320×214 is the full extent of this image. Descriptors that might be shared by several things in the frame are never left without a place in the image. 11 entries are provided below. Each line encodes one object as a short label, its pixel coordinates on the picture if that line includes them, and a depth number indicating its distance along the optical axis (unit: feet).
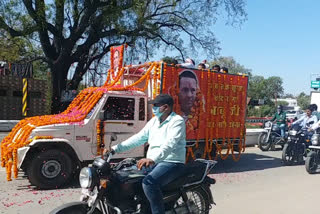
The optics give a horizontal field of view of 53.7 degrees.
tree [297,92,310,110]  192.64
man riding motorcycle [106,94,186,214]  11.34
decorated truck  20.26
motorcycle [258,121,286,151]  41.83
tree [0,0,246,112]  53.09
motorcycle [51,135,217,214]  10.52
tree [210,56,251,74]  187.47
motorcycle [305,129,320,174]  28.29
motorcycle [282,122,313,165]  31.24
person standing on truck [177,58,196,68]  26.25
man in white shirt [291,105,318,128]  32.42
